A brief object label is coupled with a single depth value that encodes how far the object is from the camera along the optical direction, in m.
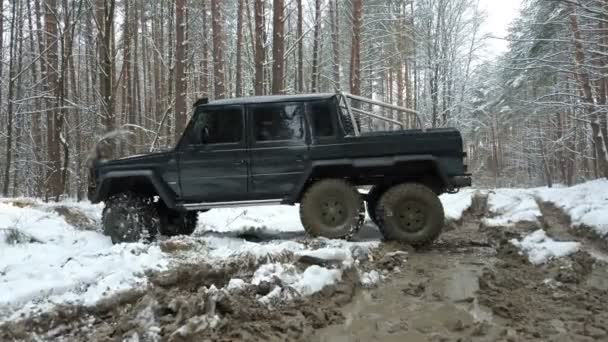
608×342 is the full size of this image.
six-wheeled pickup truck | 6.21
